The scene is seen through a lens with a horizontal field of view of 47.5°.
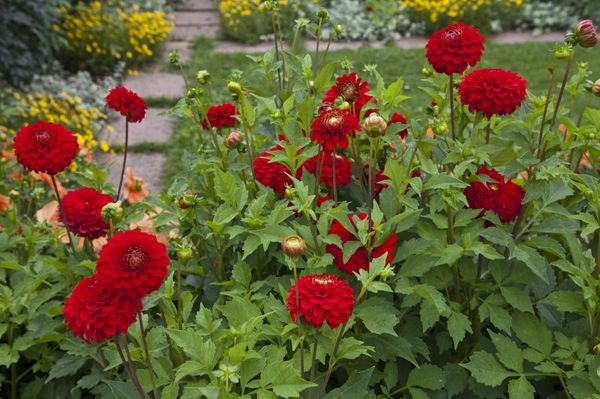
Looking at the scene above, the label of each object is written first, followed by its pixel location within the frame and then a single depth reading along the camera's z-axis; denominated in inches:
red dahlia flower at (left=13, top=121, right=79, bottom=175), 64.6
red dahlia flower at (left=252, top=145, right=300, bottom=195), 65.1
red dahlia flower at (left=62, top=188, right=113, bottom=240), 66.8
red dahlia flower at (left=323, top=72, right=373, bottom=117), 65.2
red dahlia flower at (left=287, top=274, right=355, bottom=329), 45.6
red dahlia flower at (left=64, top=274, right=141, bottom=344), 46.4
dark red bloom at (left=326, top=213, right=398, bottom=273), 56.8
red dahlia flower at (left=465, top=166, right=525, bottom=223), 62.4
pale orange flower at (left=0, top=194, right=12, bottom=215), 99.7
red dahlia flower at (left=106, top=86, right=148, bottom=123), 72.8
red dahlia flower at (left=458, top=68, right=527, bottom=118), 59.5
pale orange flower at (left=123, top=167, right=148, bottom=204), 101.6
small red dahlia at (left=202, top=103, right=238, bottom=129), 74.9
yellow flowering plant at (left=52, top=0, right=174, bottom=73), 200.1
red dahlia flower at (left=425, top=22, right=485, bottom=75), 59.6
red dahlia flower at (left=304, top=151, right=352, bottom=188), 66.2
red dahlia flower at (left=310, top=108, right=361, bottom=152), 54.8
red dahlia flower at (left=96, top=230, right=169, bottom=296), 45.2
